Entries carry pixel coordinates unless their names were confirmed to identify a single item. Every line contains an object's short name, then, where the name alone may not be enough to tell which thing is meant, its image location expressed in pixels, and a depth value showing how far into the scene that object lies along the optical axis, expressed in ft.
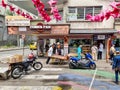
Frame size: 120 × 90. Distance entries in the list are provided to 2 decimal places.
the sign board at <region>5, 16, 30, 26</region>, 48.81
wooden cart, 40.51
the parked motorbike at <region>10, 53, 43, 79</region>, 26.66
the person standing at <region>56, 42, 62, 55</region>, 46.94
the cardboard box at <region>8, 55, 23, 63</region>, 27.38
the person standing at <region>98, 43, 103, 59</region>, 48.11
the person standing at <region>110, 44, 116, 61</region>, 40.13
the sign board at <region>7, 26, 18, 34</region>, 48.04
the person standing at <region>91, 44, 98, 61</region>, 46.30
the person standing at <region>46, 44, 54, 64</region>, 40.36
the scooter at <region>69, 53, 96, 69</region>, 35.27
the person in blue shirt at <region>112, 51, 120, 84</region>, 23.90
